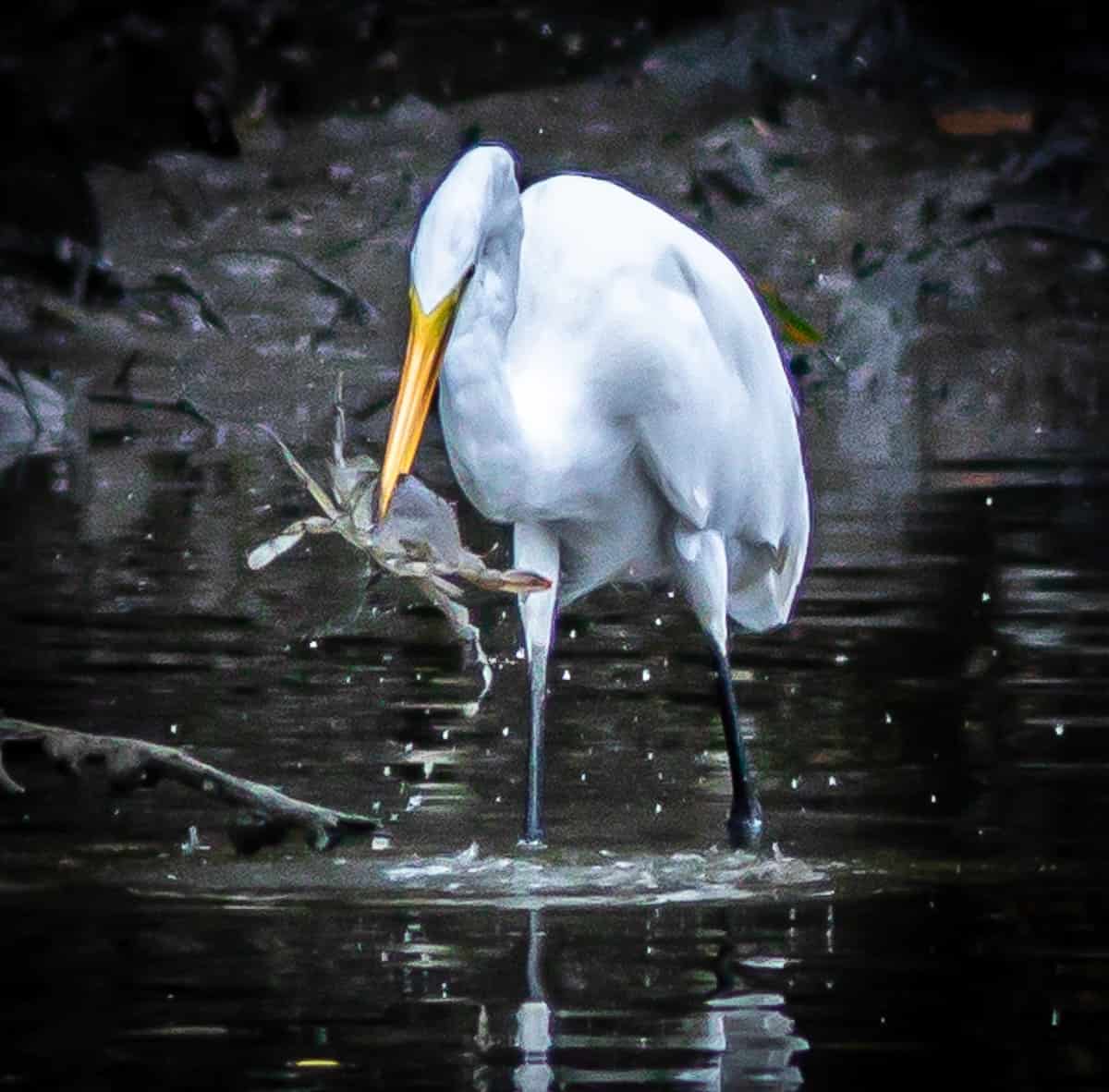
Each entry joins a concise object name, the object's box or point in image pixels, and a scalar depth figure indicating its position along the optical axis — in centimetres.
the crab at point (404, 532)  1661
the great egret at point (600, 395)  1630
